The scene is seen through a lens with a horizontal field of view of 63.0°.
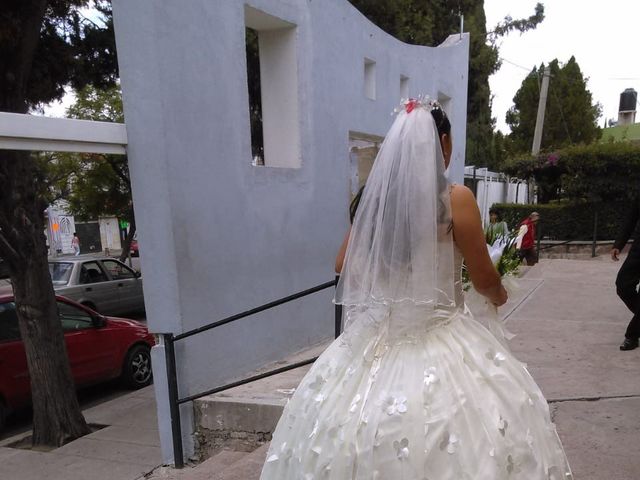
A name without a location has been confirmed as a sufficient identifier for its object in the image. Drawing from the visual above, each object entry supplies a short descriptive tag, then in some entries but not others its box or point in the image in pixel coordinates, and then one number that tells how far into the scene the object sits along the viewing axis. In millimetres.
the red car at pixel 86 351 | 5602
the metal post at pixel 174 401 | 3742
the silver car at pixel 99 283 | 9641
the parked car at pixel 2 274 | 11834
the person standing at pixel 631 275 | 4402
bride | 1551
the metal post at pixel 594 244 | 11945
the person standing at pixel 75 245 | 22903
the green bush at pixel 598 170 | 13391
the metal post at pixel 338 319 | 3664
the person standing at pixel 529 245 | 6904
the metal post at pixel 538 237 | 11604
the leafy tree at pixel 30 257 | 4793
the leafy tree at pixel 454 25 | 11125
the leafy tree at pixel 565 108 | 27266
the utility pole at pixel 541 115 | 18125
